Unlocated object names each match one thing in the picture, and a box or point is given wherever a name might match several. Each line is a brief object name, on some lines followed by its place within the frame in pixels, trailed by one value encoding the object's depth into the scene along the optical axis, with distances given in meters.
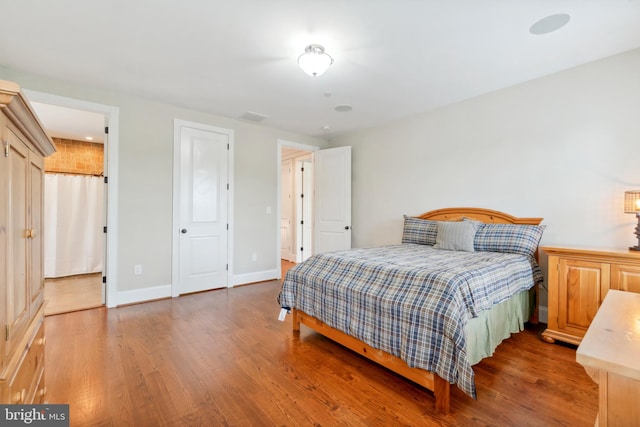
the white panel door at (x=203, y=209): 3.90
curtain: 4.72
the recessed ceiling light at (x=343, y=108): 3.76
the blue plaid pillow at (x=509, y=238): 2.79
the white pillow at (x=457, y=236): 3.05
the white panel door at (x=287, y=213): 6.62
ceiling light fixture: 2.29
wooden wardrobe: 0.83
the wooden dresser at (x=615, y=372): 0.62
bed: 1.66
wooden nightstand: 2.21
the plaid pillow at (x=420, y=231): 3.52
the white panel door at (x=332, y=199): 4.73
